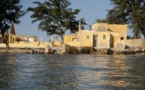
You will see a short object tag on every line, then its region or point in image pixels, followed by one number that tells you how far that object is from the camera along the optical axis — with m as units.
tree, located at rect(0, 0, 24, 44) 81.12
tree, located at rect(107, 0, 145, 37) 80.26
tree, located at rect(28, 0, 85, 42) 81.94
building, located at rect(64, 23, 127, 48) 73.25
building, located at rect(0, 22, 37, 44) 81.21
